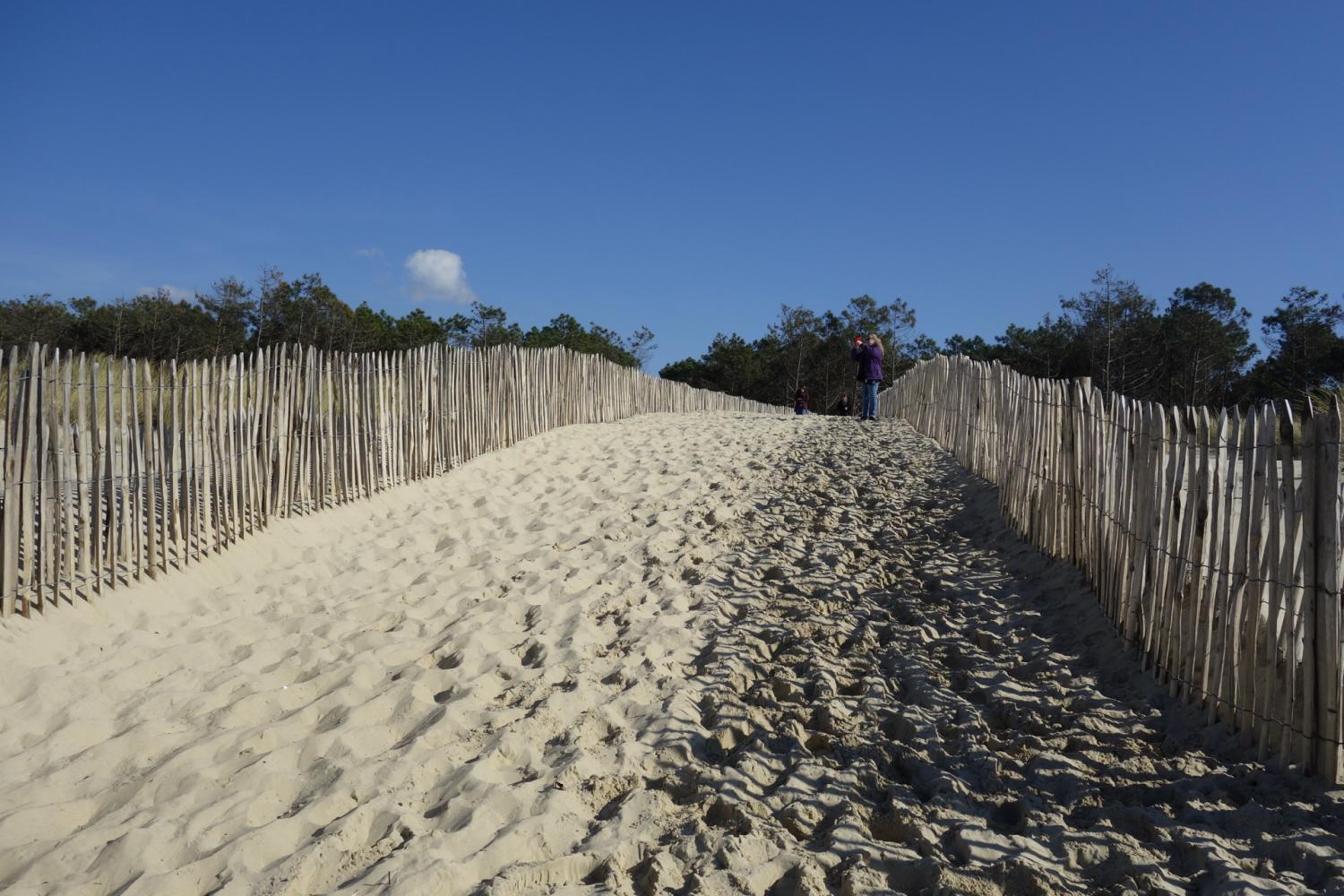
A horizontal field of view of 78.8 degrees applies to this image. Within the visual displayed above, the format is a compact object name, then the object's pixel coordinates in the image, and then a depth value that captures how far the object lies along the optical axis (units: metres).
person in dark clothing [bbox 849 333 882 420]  11.79
